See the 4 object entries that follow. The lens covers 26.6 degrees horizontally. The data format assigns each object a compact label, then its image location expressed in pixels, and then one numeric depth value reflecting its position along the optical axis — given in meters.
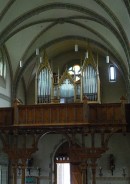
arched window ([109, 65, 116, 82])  18.35
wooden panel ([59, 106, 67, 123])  13.68
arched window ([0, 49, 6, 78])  16.77
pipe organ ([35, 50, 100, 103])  16.60
